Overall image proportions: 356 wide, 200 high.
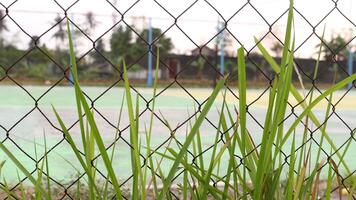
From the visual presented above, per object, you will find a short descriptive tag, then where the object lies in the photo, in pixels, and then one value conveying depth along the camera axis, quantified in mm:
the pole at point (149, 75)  15855
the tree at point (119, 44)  18992
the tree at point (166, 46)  17748
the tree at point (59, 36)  15923
